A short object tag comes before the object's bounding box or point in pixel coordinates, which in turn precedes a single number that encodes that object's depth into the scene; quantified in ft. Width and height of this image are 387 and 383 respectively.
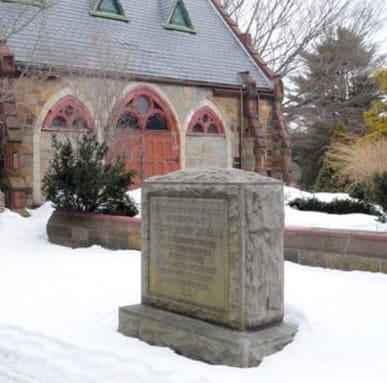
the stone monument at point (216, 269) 14.52
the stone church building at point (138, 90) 49.70
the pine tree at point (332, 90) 104.99
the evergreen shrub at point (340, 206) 38.48
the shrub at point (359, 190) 38.34
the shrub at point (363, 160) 41.83
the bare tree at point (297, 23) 100.83
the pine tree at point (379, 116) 70.57
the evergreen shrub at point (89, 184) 34.32
